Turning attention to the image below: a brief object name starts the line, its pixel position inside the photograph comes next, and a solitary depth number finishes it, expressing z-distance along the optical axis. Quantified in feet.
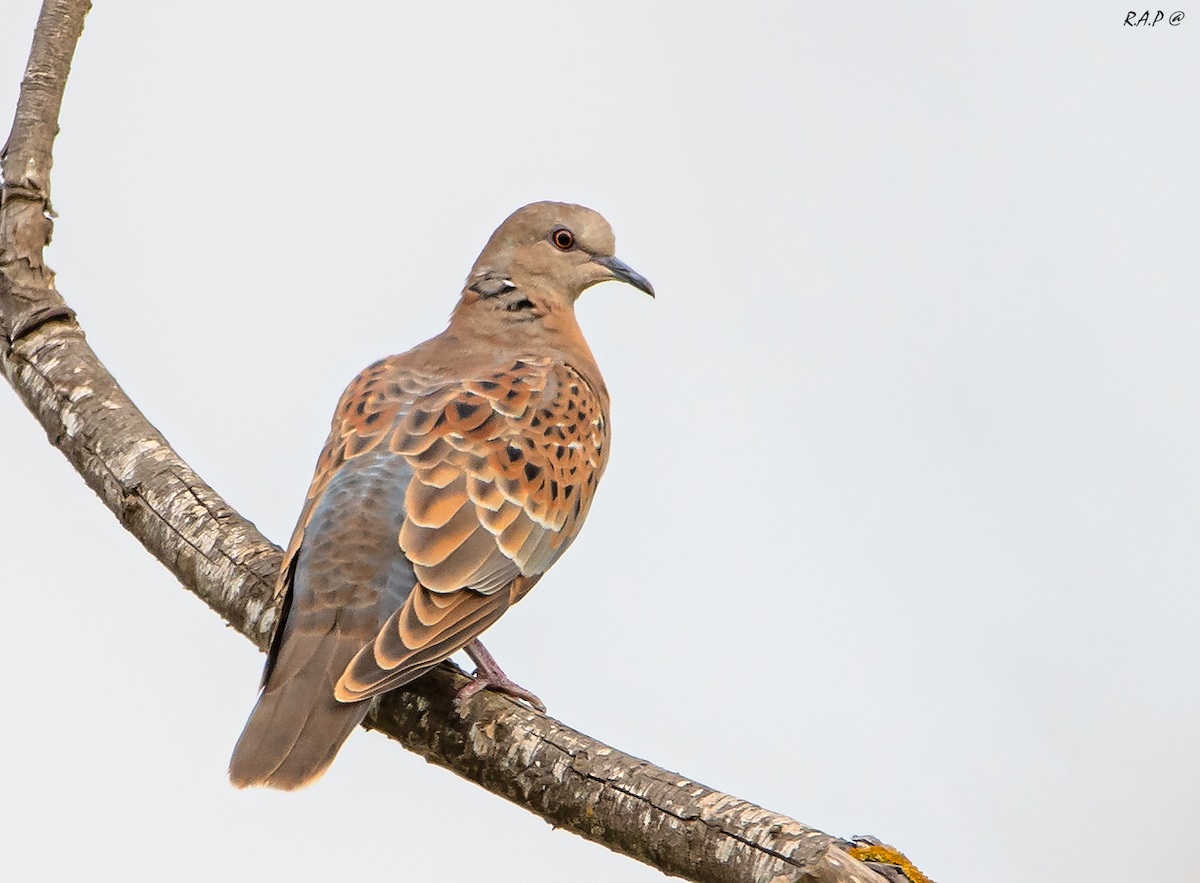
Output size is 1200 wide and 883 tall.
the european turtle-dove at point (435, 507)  18.07
